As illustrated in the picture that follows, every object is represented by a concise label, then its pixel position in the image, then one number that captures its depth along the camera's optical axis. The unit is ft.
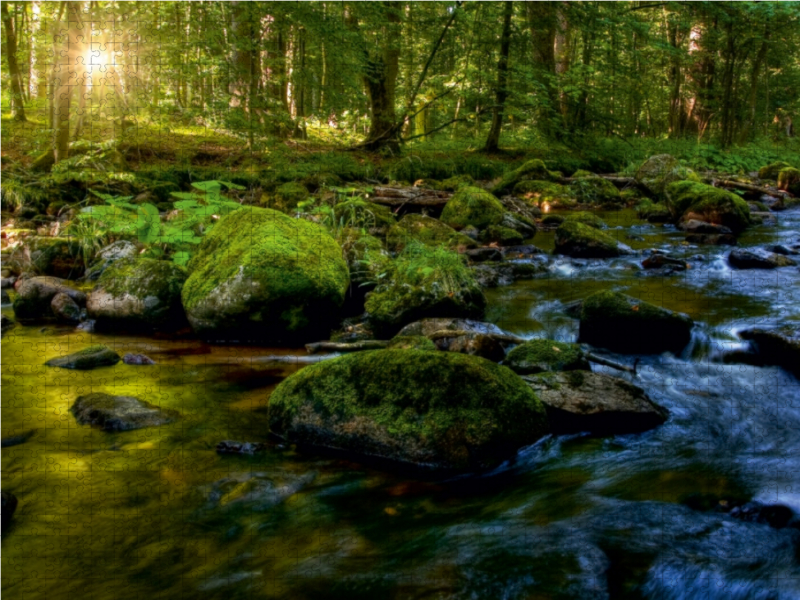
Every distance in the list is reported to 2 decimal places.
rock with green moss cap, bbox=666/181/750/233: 33.88
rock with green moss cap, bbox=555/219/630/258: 28.50
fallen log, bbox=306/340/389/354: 16.84
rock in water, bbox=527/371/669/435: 12.50
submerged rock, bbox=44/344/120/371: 16.10
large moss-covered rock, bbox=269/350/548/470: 11.02
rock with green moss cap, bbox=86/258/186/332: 19.77
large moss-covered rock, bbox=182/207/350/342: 17.71
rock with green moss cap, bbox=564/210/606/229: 34.71
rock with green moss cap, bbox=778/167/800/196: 48.49
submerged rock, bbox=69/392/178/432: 12.41
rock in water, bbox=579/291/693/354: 17.17
